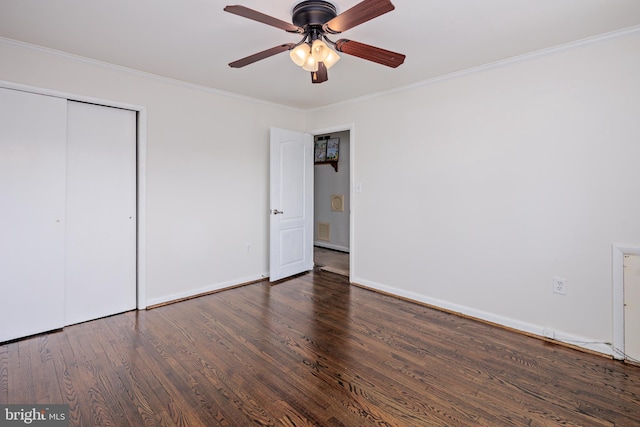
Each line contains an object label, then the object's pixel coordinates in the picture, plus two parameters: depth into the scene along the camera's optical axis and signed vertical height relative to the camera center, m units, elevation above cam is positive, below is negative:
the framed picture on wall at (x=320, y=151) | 6.20 +1.22
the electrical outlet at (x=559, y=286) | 2.63 -0.59
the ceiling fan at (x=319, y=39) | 1.79 +1.06
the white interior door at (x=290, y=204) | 4.20 +0.14
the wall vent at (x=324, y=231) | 6.61 -0.36
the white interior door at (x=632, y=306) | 2.33 -0.67
